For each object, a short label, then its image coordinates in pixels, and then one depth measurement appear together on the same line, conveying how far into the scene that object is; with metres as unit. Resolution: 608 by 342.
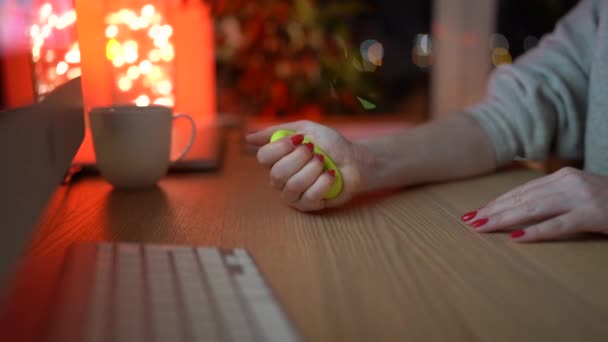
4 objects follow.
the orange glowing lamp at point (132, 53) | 1.14
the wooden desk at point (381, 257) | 0.36
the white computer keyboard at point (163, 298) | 0.30
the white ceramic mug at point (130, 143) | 0.73
